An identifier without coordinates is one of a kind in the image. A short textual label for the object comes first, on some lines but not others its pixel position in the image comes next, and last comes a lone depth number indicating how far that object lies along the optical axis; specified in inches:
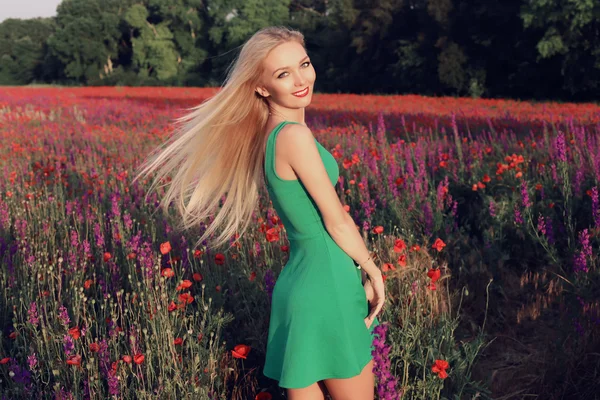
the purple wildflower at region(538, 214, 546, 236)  131.5
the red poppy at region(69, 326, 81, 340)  92.3
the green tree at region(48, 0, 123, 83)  2495.1
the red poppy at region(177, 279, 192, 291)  107.7
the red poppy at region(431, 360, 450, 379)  85.9
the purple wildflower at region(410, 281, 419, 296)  112.9
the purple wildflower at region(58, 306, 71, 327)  97.0
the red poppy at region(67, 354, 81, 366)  88.1
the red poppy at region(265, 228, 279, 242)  120.5
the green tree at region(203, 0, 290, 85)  2169.0
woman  76.0
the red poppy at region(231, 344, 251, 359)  93.2
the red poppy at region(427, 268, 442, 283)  107.4
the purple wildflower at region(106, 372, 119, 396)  82.1
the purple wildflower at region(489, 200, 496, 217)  158.8
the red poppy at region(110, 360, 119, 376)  82.7
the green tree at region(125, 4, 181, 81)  2358.5
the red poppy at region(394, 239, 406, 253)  110.6
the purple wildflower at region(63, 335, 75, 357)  89.9
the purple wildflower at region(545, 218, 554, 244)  141.5
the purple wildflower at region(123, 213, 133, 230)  141.9
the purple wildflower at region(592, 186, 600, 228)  123.7
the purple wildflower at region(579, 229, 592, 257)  111.5
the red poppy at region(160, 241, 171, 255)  113.9
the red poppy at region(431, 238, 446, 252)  119.8
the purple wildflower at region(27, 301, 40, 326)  102.3
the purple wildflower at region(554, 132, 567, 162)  155.0
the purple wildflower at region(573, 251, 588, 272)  108.0
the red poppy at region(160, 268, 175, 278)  110.8
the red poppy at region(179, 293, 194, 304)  107.1
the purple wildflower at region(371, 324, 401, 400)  69.1
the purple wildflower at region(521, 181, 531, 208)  138.6
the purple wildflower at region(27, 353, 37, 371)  90.3
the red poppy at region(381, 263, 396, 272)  107.6
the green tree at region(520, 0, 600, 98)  971.9
